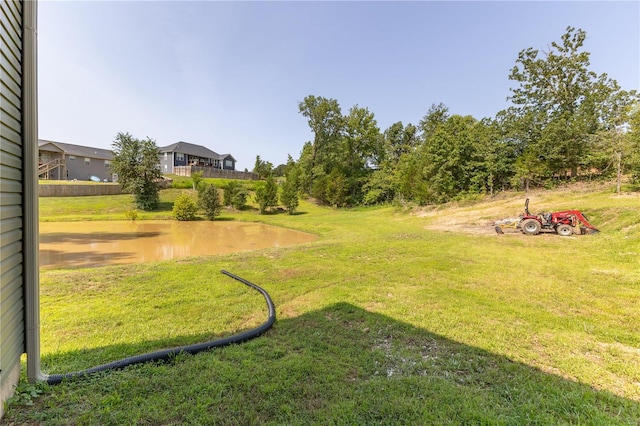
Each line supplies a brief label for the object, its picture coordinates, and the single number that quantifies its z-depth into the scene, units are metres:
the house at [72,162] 24.14
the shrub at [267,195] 21.59
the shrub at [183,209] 17.16
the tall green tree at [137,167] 20.23
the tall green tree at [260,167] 38.42
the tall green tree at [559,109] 16.53
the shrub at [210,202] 18.14
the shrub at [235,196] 22.09
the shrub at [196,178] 24.31
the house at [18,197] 1.81
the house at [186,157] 33.69
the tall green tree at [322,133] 30.23
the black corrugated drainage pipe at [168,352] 2.19
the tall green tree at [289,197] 22.25
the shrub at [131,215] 16.70
